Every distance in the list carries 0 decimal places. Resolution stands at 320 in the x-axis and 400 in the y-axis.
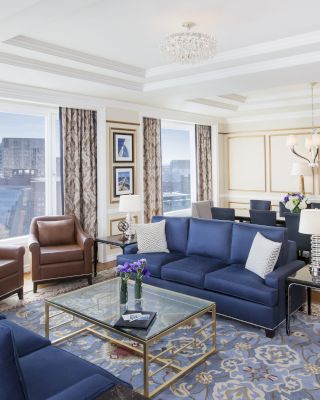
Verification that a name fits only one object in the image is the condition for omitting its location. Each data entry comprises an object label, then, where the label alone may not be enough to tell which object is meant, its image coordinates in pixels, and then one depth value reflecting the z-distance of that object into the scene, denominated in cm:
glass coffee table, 285
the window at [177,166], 809
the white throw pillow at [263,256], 388
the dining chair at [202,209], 698
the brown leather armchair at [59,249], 495
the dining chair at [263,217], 593
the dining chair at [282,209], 687
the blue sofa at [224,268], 367
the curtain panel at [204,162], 862
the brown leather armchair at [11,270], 436
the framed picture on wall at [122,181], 657
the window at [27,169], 568
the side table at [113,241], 523
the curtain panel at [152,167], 722
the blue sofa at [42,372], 149
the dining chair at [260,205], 739
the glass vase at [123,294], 335
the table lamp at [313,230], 365
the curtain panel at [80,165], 602
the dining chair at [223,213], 664
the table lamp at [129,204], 557
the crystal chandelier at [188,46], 363
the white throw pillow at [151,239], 505
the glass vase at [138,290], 339
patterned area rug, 275
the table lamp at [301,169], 713
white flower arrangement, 574
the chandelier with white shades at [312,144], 661
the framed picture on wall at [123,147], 652
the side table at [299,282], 348
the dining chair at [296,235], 541
